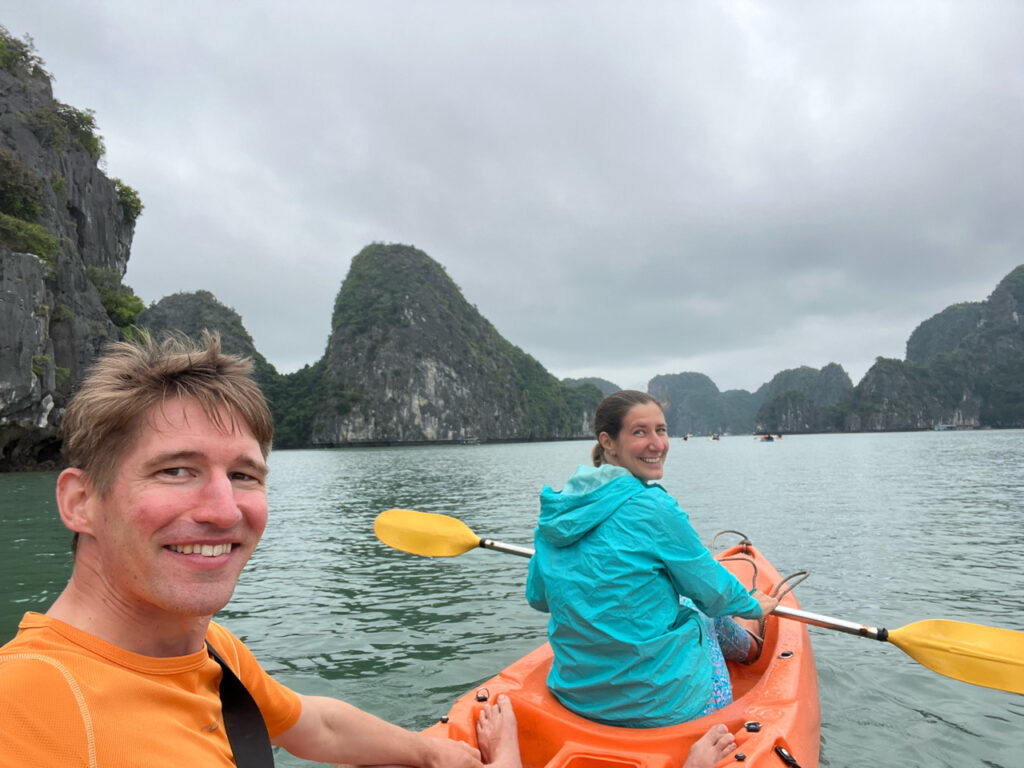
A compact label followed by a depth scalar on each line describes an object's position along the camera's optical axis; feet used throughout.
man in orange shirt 3.37
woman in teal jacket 8.63
